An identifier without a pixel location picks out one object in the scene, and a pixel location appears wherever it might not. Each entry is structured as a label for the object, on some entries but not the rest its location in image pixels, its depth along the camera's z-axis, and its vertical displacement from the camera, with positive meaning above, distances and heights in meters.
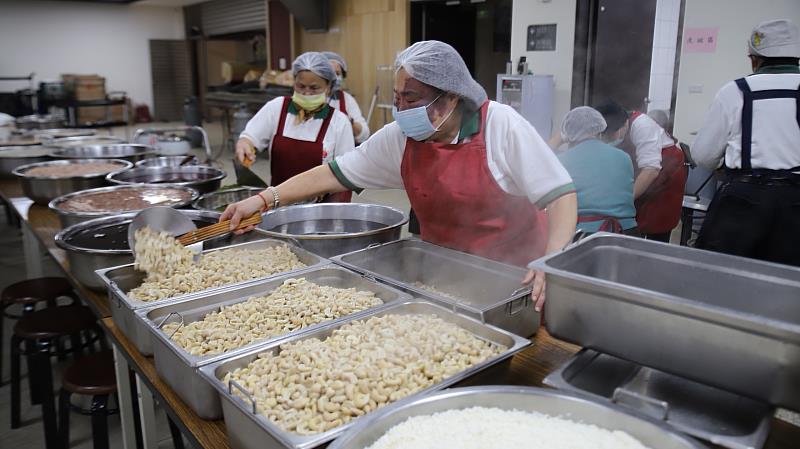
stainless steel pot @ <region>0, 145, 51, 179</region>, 4.03 -0.44
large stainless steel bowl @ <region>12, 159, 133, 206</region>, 3.11 -0.48
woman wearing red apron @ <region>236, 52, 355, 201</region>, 3.17 -0.19
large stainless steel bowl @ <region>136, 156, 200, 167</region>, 3.69 -0.41
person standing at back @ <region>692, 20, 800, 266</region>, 2.79 -0.24
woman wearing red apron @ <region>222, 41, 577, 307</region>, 1.79 -0.22
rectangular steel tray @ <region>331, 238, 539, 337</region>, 1.47 -0.53
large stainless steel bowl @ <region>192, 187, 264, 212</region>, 2.80 -0.49
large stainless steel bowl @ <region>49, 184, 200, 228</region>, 2.42 -0.49
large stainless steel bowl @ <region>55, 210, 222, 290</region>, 1.93 -0.54
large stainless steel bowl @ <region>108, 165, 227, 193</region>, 3.33 -0.46
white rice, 0.99 -0.58
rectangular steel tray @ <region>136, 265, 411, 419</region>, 1.26 -0.57
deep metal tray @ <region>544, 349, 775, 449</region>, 1.00 -0.57
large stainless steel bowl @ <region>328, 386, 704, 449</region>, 0.97 -0.56
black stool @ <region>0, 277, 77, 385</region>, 3.03 -1.03
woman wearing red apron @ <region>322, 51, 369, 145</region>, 4.16 -0.06
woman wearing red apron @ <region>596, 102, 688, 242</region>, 3.62 -0.46
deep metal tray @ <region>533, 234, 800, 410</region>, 0.93 -0.39
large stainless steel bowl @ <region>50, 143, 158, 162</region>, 4.21 -0.41
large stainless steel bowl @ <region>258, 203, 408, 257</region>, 2.32 -0.49
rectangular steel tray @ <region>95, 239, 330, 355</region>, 1.57 -0.57
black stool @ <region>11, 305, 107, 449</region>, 2.56 -1.14
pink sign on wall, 4.49 +0.46
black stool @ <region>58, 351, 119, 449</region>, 2.19 -1.09
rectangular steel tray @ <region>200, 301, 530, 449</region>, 0.99 -0.56
